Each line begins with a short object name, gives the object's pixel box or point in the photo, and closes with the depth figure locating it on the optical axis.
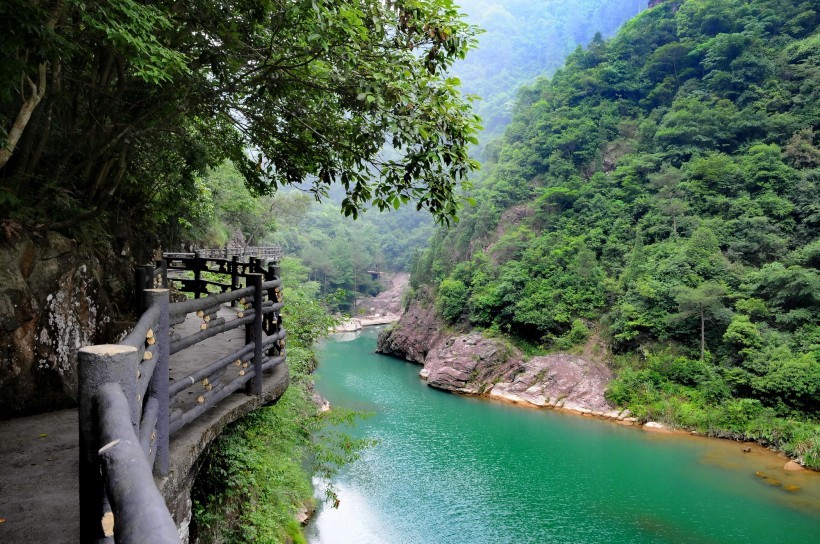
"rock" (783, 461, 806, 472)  14.22
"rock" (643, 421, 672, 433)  17.64
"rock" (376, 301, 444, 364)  29.30
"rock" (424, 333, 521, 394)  23.08
